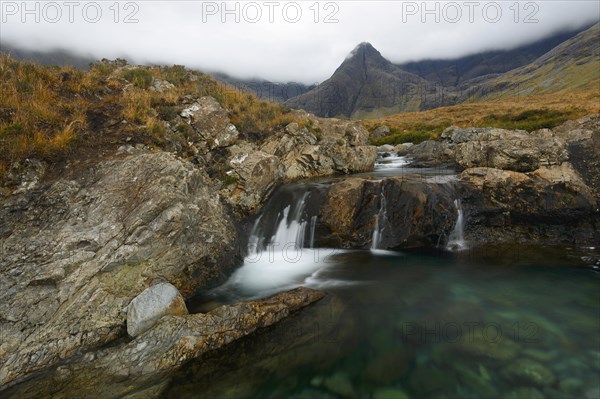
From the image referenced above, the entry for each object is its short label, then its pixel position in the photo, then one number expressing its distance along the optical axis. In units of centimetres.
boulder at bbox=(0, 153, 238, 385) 691
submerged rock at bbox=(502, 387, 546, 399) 576
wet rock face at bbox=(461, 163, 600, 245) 1254
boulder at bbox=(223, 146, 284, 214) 1474
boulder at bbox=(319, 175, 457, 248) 1349
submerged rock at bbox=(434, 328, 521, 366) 678
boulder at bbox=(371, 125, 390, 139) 4981
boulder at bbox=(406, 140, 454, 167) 2547
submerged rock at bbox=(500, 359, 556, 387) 609
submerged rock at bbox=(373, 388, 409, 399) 602
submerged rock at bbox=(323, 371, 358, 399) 616
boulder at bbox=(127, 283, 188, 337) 734
